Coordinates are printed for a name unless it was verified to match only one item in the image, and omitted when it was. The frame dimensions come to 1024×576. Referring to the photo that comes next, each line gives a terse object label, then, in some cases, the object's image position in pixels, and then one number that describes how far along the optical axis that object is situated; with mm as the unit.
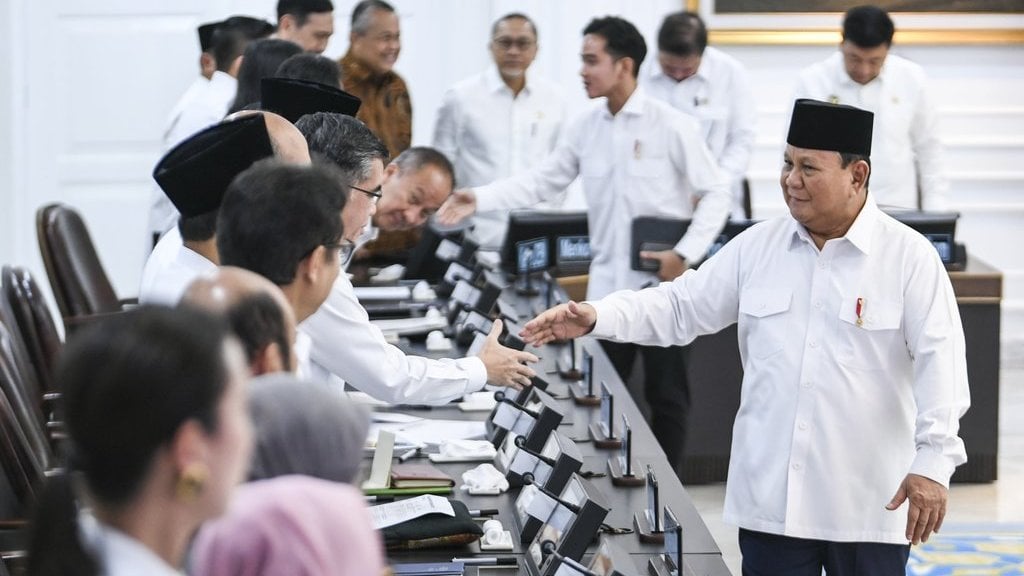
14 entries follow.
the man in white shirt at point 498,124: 11123
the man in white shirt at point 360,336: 5264
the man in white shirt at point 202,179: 4532
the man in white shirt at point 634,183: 8821
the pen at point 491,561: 4397
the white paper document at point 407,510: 4569
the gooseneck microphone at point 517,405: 5420
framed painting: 13640
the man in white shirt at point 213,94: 9645
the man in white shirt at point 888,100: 10475
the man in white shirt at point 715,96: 11609
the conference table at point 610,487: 4485
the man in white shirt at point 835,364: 5059
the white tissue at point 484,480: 5099
